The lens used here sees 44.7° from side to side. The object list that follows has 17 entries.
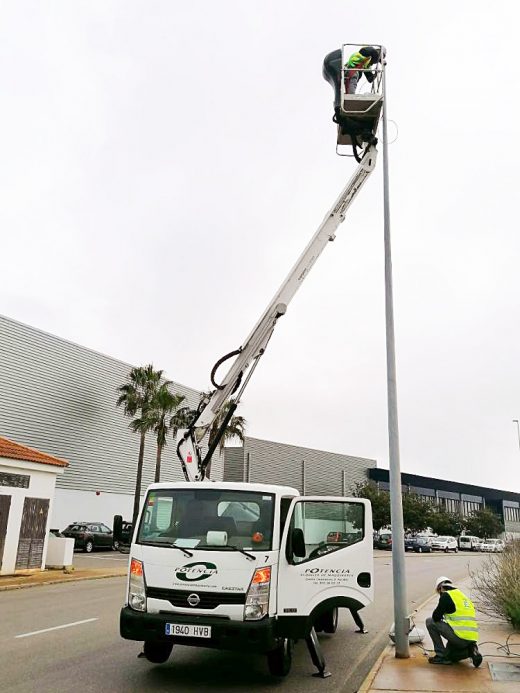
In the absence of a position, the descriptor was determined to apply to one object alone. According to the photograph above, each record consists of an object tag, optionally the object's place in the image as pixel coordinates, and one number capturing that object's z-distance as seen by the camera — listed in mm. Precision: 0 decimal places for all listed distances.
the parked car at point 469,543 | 61469
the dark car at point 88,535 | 32219
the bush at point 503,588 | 10742
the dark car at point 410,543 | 51281
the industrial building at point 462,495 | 75812
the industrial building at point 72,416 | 32875
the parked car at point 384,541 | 48753
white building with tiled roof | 18859
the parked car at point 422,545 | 51188
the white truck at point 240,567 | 6836
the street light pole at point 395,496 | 8344
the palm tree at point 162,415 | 36531
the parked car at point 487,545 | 58909
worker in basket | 11539
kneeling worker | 7918
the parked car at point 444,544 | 52812
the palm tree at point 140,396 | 36375
